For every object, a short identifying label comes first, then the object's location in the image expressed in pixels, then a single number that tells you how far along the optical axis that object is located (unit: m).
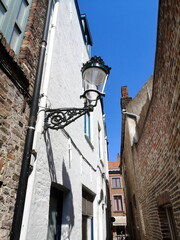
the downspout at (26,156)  1.82
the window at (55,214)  2.88
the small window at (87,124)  6.07
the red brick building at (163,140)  2.58
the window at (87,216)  4.65
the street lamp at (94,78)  2.91
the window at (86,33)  8.08
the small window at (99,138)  9.09
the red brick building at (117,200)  24.16
